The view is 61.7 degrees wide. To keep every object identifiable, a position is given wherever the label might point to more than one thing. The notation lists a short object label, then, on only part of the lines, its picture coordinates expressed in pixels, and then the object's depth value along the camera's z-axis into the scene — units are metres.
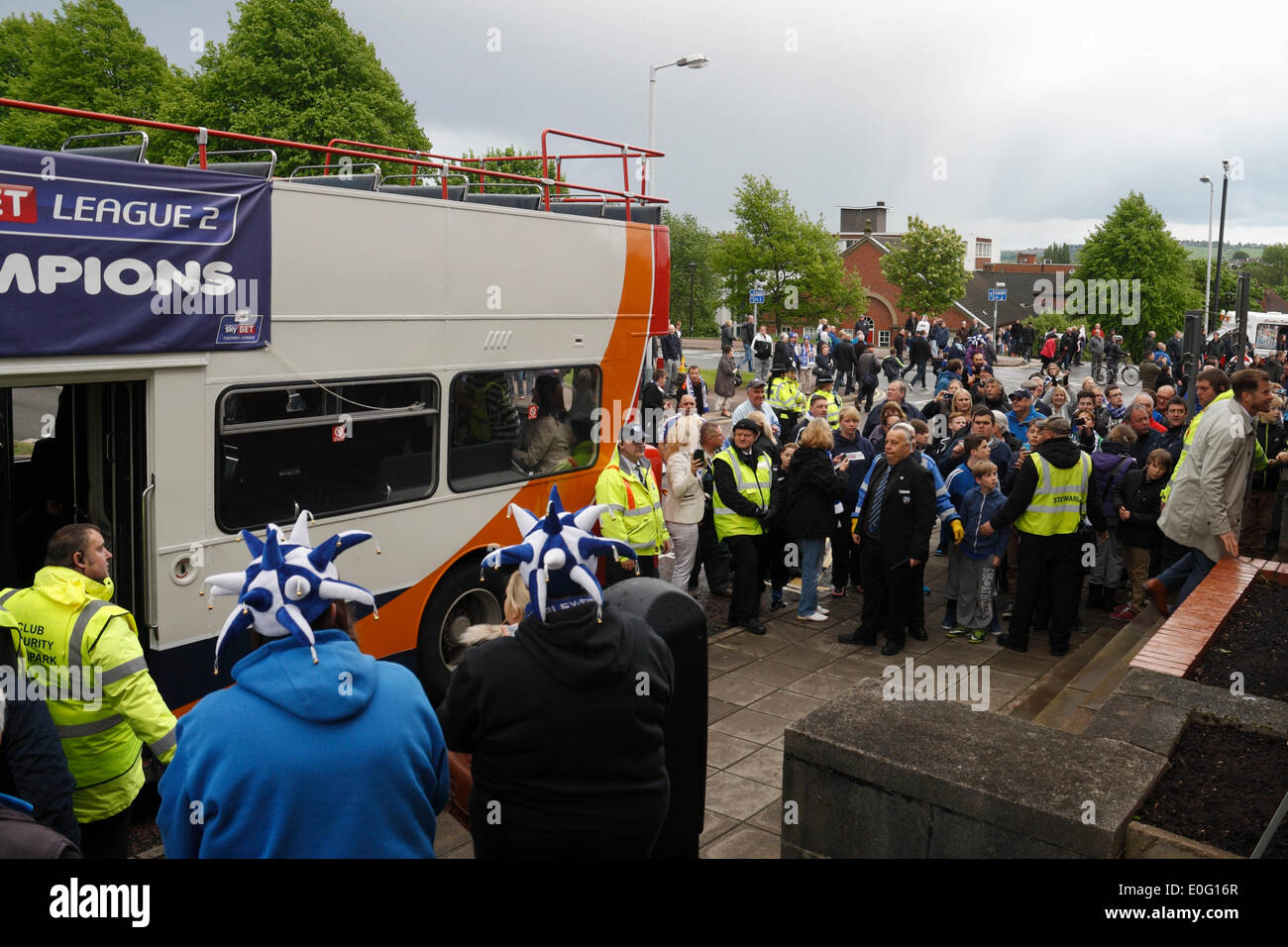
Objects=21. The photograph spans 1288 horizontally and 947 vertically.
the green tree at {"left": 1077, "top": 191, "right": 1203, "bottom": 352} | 55.59
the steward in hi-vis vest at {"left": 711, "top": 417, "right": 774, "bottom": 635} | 9.25
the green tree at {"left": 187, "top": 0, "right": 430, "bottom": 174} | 32.75
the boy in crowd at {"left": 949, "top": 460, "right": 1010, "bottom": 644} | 9.12
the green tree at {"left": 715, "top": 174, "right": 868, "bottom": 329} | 47.41
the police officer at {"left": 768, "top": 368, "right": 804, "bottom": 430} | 15.56
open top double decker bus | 5.50
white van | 42.94
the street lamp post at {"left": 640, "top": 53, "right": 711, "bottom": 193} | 24.66
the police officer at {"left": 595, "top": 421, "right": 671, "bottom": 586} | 8.54
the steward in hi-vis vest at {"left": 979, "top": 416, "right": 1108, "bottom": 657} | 8.68
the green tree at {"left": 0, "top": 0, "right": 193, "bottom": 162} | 36.25
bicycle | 38.03
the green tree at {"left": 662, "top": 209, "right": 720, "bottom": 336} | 73.75
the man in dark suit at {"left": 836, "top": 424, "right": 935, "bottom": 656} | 8.75
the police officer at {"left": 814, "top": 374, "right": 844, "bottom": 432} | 12.83
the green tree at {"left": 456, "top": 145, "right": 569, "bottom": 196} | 35.94
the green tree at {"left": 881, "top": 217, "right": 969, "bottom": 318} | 58.91
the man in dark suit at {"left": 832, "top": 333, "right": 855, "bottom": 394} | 28.56
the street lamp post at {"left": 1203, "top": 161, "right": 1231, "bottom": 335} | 35.28
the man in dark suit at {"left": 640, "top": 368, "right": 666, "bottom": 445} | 19.53
